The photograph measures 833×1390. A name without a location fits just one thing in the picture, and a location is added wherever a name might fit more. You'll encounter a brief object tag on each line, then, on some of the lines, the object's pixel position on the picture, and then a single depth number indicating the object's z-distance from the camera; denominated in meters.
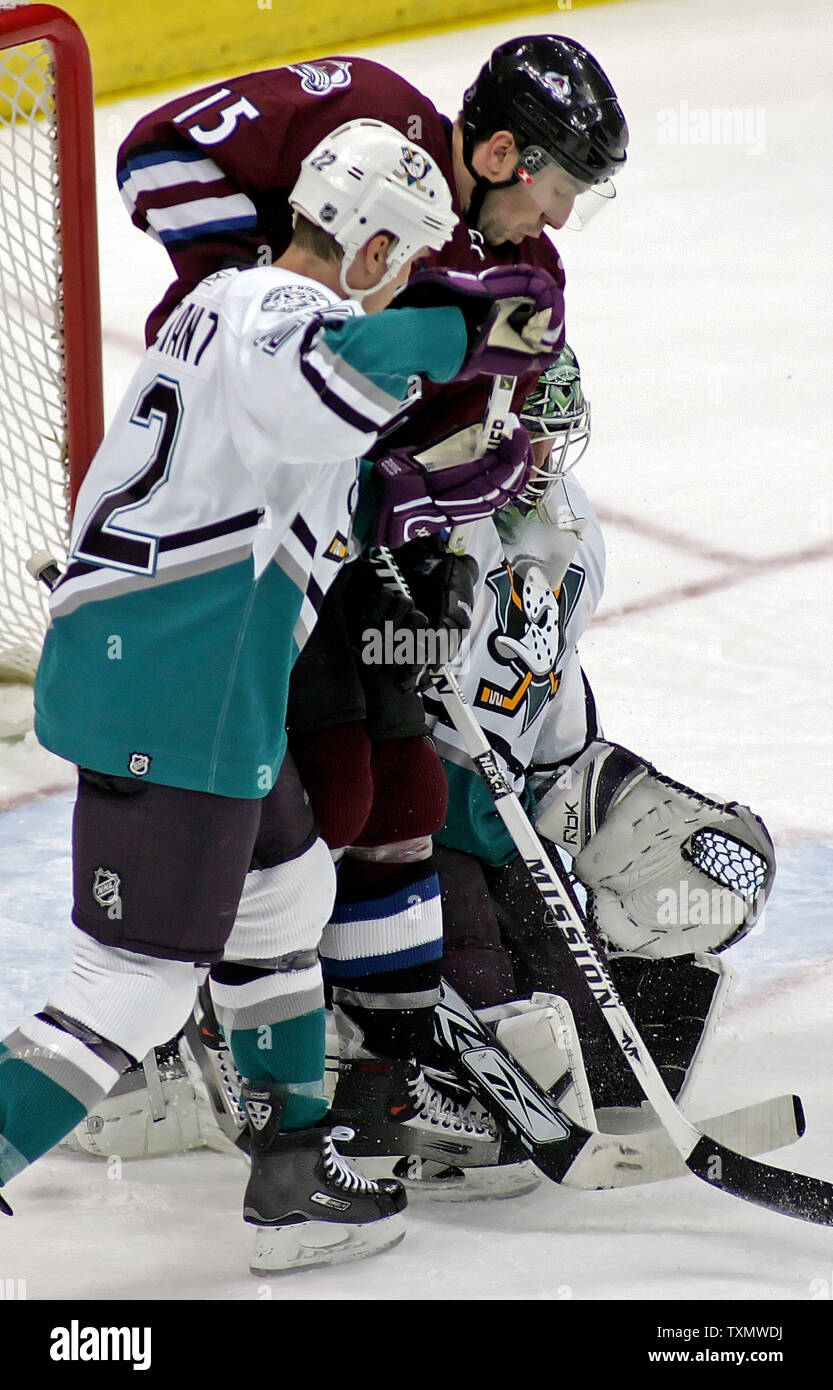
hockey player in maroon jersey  4.10
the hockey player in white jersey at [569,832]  4.70
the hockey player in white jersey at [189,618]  3.50
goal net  6.18
